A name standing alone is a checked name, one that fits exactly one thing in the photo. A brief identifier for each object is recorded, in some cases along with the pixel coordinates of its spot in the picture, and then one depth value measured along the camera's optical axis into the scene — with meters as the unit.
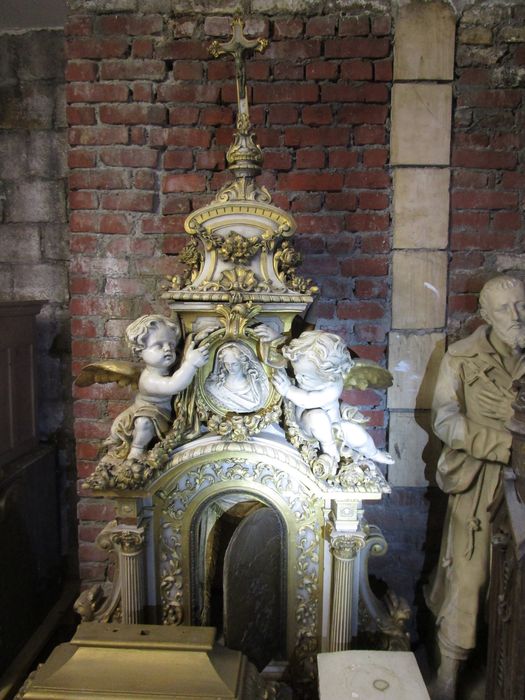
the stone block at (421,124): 2.34
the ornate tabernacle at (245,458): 1.85
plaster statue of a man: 2.00
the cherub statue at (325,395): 1.76
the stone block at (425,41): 2.30
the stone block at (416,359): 2.43
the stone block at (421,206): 2.38
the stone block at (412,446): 2.46
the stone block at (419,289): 2.40
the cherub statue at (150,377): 1.83
